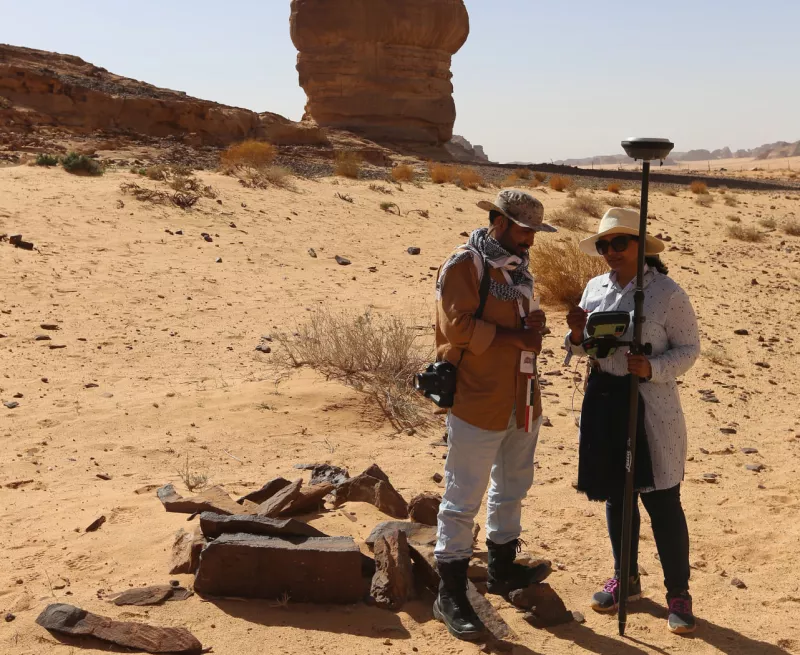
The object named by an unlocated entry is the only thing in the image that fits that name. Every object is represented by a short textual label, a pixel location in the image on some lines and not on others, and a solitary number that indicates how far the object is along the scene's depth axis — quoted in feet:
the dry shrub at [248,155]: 58.49
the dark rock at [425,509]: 14.94
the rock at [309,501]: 14.57
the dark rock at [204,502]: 14.46
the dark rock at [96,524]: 14.56
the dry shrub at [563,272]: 35.01
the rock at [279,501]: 14.11
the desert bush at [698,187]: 76.65
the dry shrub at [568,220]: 50.88
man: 11.11
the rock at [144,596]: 11.80
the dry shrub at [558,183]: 71.97
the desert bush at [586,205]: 57.56
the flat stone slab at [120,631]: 10.73
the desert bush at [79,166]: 51.21
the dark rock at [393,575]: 12.22
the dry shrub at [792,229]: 55.62
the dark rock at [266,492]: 15.49
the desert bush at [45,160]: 52.21
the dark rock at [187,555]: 12.71
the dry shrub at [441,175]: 66.80
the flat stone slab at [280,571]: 11.99
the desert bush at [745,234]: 52.60
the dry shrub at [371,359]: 22.56
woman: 11.50
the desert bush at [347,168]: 63.77
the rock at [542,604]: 11.98
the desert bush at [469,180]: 65.94
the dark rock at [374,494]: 15.58
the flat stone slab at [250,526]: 12.65
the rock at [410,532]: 13.60
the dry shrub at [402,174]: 66.33
